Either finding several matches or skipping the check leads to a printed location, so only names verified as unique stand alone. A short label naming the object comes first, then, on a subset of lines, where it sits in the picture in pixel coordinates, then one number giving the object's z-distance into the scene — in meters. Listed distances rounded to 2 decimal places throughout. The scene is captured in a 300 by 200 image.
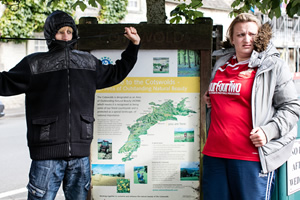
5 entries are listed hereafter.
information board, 3.45
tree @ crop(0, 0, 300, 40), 4.00
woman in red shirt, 2.77
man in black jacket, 2.63
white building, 17.98
